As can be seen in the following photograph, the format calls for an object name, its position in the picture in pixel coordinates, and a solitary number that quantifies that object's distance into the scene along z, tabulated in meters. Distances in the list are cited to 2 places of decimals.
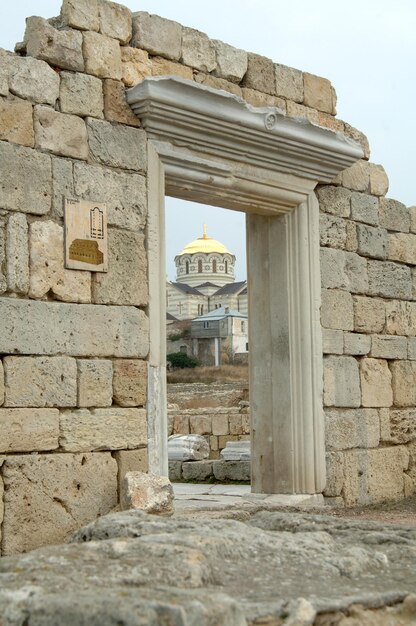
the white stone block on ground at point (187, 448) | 11.41
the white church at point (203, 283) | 70.44
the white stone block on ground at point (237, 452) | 10.81
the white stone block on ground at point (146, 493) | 6.07
